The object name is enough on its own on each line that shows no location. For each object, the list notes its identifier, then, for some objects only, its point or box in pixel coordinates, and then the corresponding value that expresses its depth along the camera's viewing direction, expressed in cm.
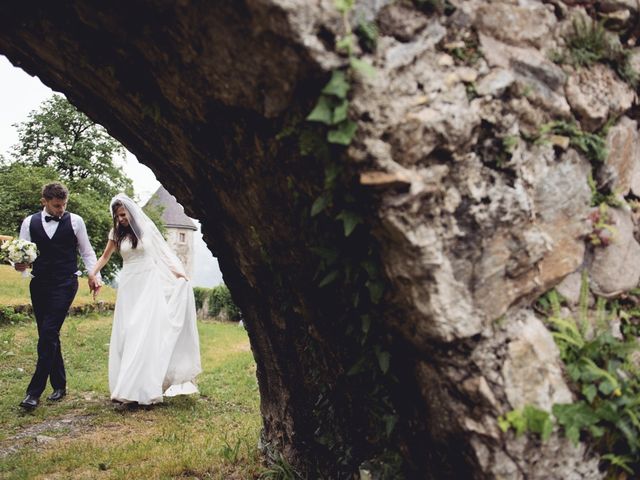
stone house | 4841
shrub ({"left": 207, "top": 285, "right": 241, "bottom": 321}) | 3106
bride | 702
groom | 672
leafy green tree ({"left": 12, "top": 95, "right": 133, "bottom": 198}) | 3412
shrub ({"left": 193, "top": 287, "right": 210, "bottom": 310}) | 3341
